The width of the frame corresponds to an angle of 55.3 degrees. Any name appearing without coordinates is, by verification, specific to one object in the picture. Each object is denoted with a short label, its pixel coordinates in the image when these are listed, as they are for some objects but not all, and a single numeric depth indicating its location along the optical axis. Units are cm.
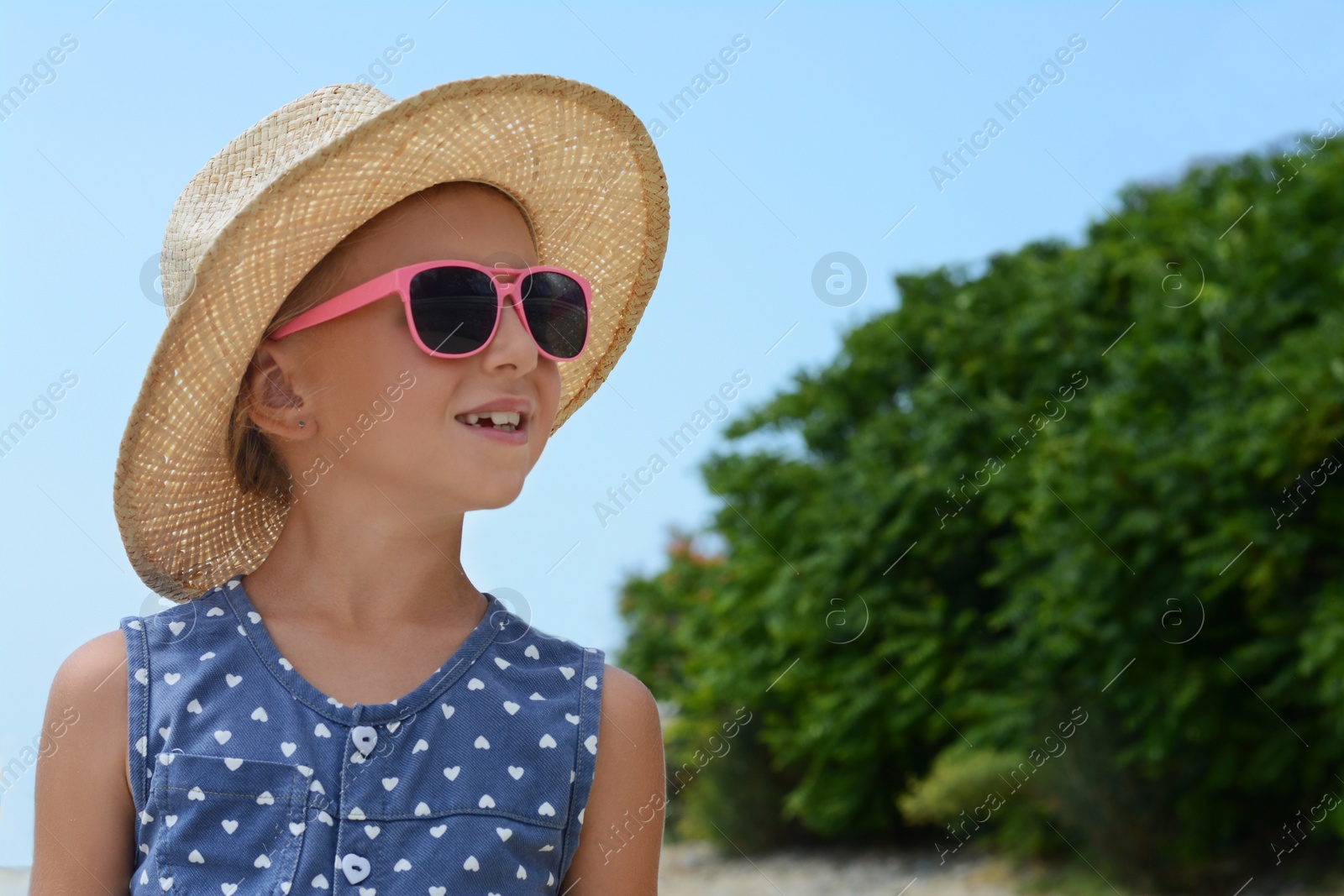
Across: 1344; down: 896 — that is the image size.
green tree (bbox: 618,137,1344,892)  615
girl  152
